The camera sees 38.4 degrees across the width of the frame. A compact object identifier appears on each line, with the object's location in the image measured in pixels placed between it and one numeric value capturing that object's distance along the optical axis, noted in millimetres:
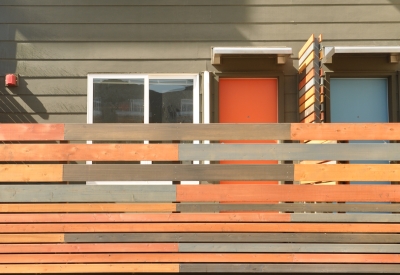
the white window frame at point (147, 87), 7789
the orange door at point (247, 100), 7875
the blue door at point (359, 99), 7812
